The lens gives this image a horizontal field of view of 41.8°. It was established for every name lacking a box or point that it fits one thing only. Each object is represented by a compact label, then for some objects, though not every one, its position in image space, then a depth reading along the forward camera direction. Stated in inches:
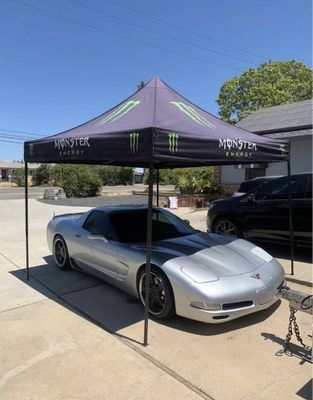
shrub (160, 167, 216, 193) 705.0
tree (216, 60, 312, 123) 1326.3
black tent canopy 160.4
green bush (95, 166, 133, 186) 1849.2
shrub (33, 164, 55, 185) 1919.3
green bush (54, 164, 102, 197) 1139.9
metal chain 153.5
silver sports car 166.6
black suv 284.8
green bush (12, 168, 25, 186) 2357.8
